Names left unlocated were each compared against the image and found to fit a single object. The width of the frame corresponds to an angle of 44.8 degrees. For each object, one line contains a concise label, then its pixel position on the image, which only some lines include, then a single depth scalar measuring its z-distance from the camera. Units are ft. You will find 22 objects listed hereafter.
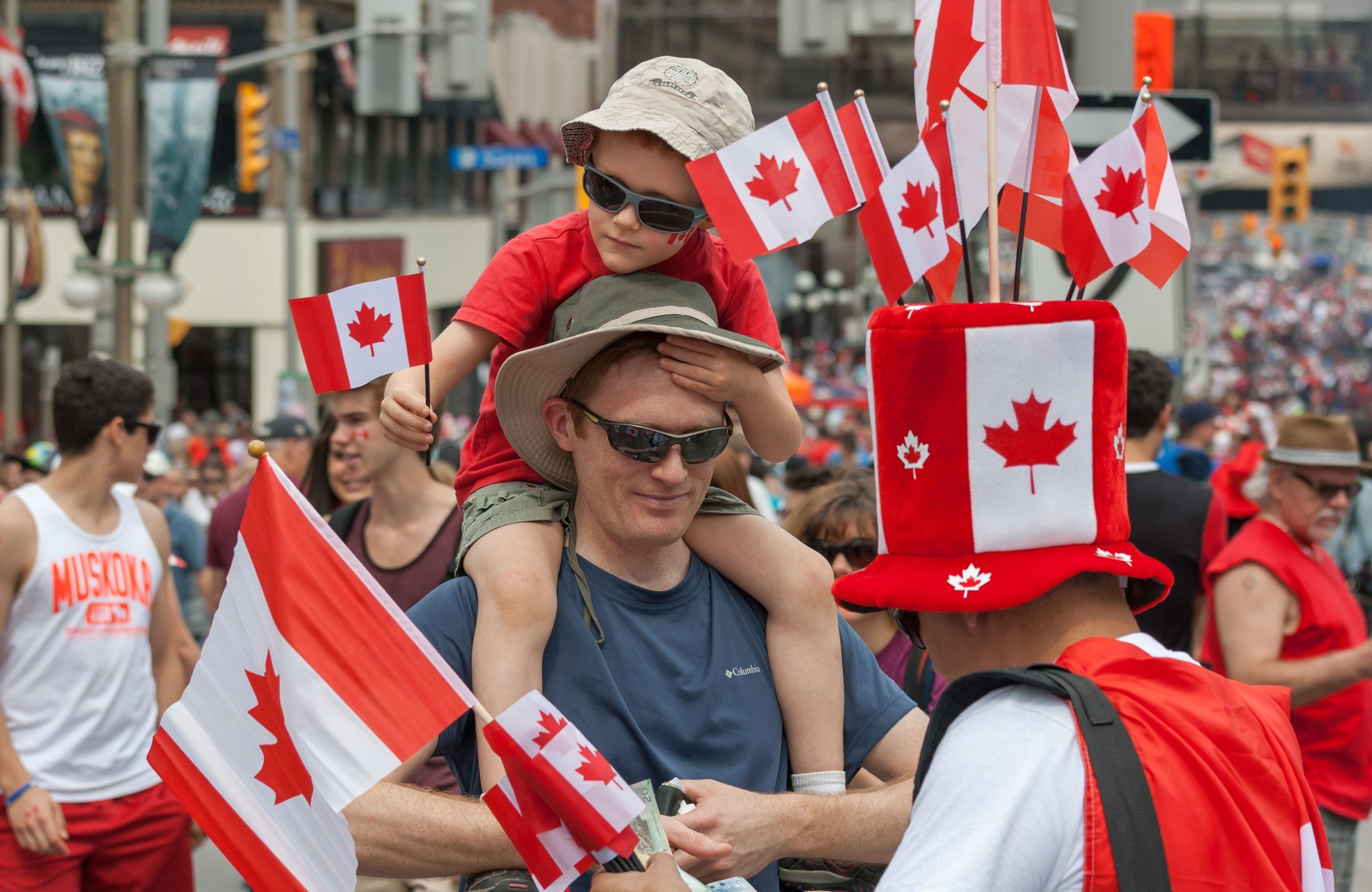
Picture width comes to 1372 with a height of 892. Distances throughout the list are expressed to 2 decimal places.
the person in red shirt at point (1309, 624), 17.79
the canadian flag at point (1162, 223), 8.68
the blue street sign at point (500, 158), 60.13
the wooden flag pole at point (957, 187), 7.68
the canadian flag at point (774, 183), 8.61
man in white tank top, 16.74
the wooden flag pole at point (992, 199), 7.65
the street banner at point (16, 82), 78.89
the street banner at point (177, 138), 53.88
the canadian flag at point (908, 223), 8.00
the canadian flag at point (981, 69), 8.29
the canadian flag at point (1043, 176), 8.52
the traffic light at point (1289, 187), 108.47
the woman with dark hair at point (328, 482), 21.80
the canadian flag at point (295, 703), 8.48
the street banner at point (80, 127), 81.41
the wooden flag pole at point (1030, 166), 8.18
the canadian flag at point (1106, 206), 8.30
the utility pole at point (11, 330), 82.23
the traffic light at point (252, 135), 93.71
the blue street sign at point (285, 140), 85.20
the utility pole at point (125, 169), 49.78
